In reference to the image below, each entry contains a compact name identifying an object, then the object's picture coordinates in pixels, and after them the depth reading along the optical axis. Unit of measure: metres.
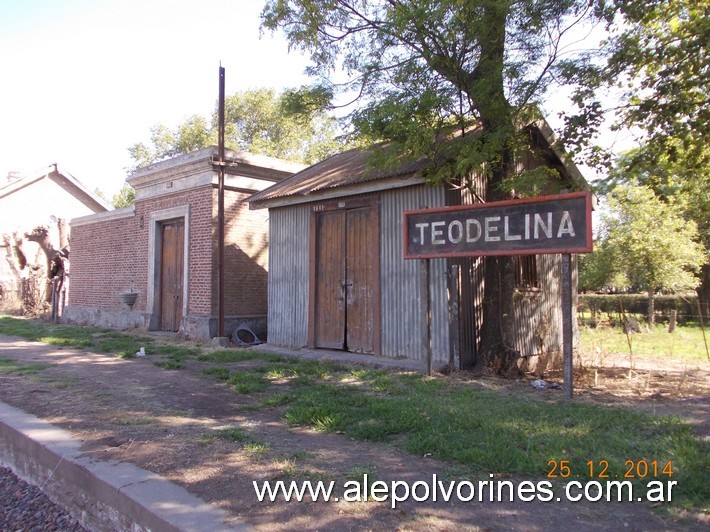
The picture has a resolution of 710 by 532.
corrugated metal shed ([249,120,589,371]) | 8.56
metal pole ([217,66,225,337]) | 12.00
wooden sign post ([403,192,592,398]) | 6.18
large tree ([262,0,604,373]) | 7.04
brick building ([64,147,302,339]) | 12.73
